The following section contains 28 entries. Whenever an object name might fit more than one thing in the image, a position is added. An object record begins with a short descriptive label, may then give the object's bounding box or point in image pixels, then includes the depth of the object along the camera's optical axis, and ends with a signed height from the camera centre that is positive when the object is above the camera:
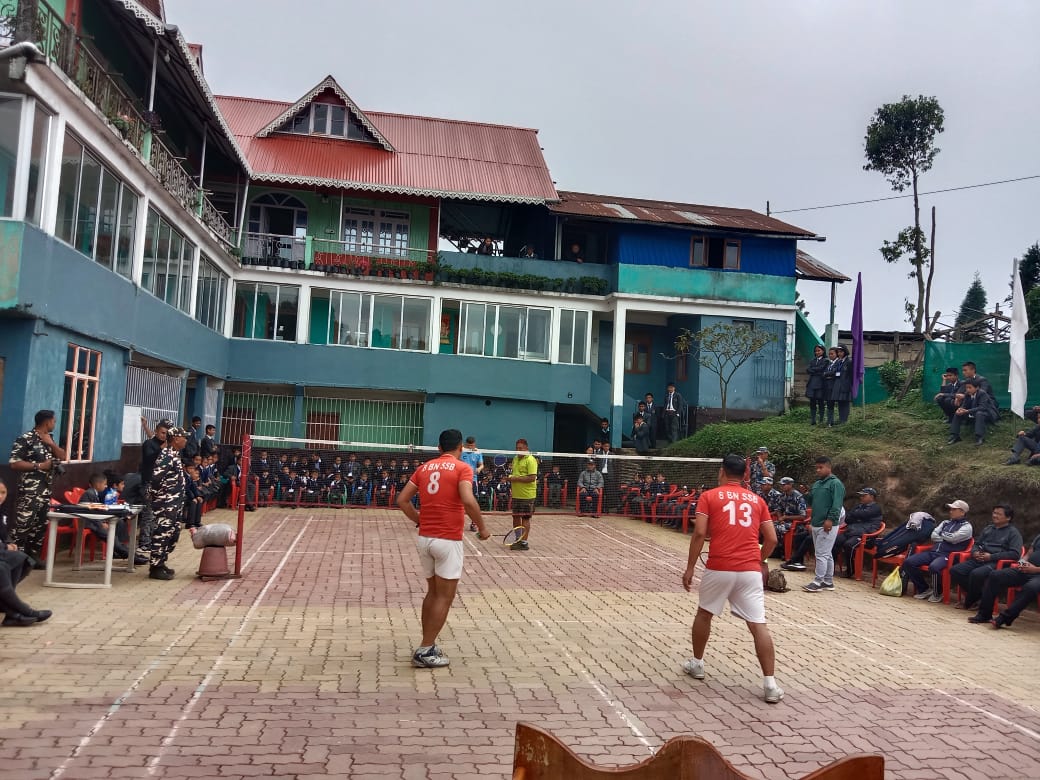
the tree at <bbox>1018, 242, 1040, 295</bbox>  34.09 +8.14
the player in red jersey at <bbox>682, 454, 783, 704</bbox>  7.08 -0.78
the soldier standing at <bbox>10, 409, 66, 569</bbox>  10.24 -0.66
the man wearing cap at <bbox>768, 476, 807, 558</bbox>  15.83 -0.84
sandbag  10.77 -1.30
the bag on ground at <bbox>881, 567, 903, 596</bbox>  12.77 -1.70
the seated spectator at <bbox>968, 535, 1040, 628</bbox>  10.48 -1.37
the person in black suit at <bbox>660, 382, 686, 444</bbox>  27.95 +1.29
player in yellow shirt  15.58 -0.76
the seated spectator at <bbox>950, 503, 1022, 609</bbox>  11.41 -1.02
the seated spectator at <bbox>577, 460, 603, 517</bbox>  21.66 -0.97
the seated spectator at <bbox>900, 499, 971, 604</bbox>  12.36 -1.19
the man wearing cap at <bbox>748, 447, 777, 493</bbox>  18.19 -0.17
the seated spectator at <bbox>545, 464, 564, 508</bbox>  22.20 -0.91
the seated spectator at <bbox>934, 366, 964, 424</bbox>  18.47 +1.69
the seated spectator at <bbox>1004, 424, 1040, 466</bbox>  15.36 +0.56
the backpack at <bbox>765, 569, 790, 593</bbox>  12.49 -1.71
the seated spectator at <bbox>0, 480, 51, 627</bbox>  7.79 -1.51
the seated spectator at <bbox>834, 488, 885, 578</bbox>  14.41 -0.99
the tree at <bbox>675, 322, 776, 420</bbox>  27.47 +3.61
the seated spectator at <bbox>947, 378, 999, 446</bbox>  17.34 +1.22
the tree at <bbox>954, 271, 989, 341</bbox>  53.12 +11.43
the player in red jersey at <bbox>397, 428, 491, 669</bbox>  7.20 -0.74
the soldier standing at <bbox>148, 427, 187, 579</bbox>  10.68 -0.93
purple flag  21.88 +3.23
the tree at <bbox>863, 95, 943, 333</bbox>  31.92 +12.01
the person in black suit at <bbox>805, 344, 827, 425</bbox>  22.89 +2.26
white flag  17.48 +2.55
